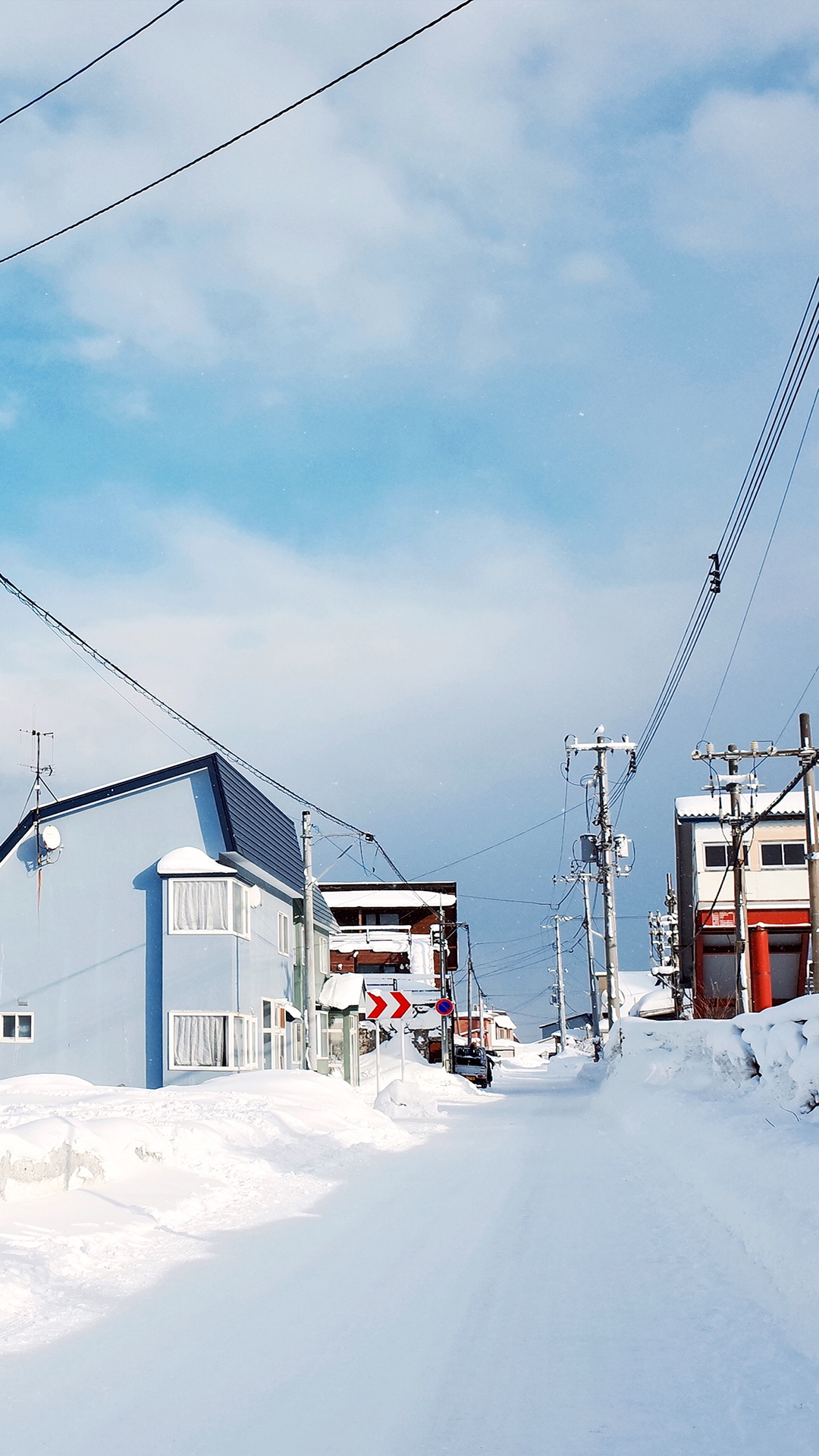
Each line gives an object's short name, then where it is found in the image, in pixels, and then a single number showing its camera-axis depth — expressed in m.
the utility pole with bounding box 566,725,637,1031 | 42.53
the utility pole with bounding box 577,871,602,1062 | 51.81
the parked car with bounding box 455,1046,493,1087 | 46.53
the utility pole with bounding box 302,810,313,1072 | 28.89
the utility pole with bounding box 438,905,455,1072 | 51.88
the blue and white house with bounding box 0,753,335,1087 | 27.34
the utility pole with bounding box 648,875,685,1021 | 55.24
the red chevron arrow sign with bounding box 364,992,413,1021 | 26.08
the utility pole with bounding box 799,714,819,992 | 23.19
